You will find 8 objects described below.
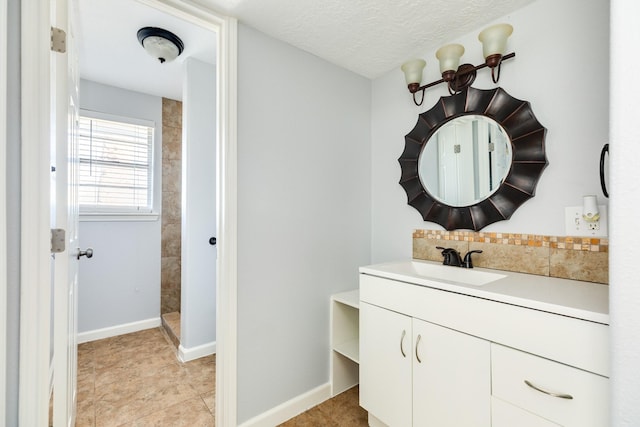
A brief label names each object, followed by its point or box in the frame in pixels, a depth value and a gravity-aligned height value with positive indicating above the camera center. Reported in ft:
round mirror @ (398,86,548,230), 4.87 +1.02
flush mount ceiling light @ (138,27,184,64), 6.30 +3.75
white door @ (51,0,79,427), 3.64 +0.15
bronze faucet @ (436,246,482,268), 5.26 -0.80
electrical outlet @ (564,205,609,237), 4.13 -0.15
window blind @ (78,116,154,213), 8.91 +1.46
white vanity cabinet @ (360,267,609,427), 3.01 -1.83
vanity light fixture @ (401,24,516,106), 4.79 +2.71
